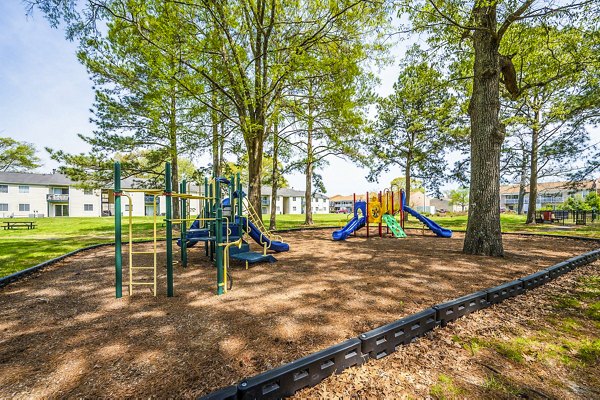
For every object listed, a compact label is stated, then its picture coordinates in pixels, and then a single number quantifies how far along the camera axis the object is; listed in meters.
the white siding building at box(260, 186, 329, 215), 55.87
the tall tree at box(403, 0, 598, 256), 6.59
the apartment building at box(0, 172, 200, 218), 35.78
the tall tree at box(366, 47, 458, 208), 19.46
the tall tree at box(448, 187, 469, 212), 56.05
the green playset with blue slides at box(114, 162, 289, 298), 4.11
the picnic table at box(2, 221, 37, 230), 18.20
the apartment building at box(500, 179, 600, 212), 64.36
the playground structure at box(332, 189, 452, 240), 11.75
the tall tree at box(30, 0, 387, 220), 8.27
